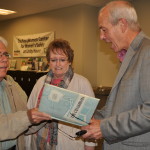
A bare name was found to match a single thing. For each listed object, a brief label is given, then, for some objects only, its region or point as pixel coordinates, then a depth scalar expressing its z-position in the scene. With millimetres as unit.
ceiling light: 6715
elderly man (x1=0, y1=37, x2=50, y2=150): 1817
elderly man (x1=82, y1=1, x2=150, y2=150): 1519
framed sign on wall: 7779
